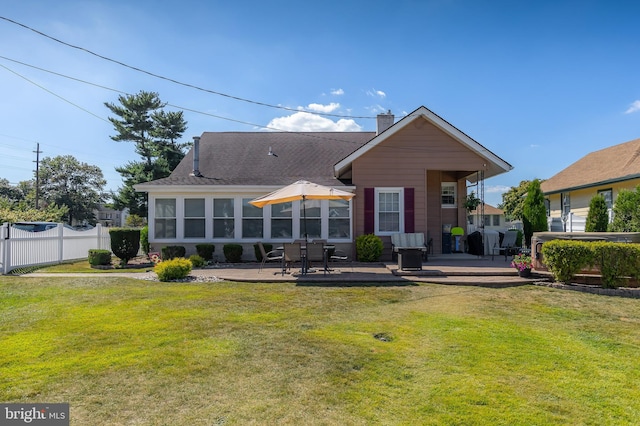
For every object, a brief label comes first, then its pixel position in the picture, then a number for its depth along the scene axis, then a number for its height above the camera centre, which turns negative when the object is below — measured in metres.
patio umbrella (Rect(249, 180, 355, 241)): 9.84 +0.80
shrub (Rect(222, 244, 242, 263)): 13.18 -1.04
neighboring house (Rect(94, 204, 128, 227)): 75.53 +1.35
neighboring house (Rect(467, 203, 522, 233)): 41.34 +0.78
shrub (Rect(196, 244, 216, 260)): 13.23 -0.98
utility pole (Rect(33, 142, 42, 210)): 43.68 +8.38
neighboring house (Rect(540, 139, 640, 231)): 16.45 +2.10
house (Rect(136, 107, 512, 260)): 13.53 +0.95
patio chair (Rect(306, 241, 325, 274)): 9.88 -0.78
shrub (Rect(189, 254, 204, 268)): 12.10 -1.29
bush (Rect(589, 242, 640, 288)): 8.06 -0.82
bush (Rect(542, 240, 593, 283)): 8.40 -0.79
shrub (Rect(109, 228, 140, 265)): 13.13 -0.70
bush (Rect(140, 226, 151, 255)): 14.68 -0.61
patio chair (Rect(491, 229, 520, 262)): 13.52 -0.68
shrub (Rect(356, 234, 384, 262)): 12.79 -0.84
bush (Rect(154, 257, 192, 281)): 9.54 -1.22
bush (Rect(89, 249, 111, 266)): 12.55 -1.18
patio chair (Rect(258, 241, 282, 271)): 13.12 -1.14
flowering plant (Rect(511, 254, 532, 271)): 9.55 -1.03
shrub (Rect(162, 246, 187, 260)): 13.15 -1.04
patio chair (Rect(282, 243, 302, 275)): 9.96 -0.81
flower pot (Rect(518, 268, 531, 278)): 9.54 -1.29
